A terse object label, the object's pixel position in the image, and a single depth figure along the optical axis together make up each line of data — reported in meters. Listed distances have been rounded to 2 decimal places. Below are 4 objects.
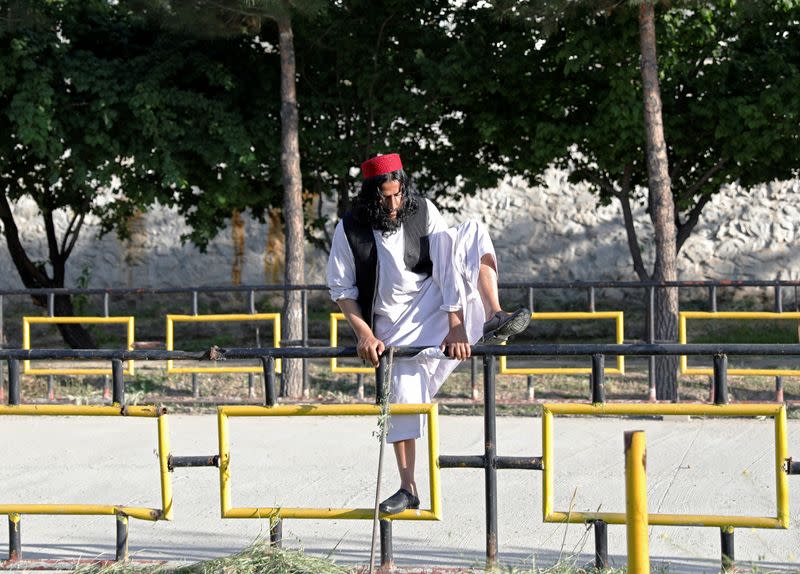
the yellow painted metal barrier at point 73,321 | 11.21
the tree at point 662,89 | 13.60
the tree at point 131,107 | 13.40
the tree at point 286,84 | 12.47
